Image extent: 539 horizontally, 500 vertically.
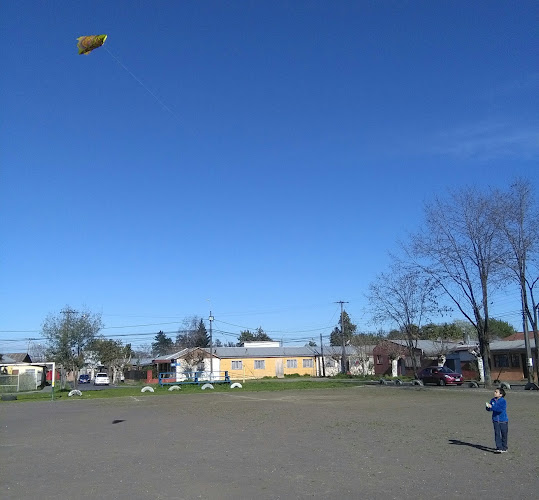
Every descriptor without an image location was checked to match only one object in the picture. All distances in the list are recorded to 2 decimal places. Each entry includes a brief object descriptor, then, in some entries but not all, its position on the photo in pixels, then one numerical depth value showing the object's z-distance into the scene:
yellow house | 70.25
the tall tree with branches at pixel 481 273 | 34.22
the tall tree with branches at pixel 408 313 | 43.84
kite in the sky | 11.34
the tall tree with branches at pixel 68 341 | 48.72
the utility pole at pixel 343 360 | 68.12
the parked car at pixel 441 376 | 41.09
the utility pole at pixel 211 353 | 62.74
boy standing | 10.48
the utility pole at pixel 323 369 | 73.06
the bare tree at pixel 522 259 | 33.69
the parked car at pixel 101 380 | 65.54
